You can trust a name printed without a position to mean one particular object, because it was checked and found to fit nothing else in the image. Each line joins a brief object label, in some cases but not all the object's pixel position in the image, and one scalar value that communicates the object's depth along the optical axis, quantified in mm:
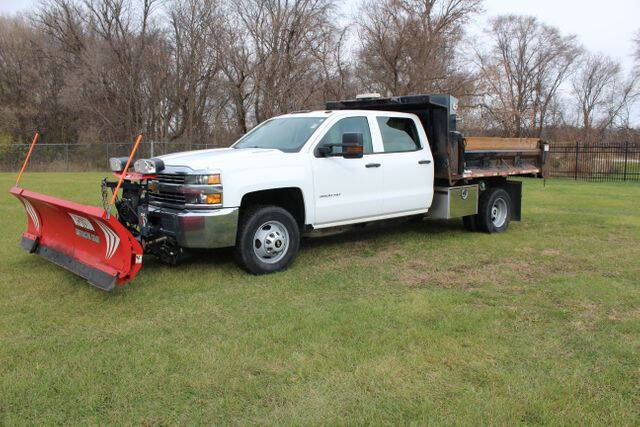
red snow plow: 4977
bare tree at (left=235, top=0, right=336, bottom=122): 30750
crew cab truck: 5766
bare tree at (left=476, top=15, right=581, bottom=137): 51938
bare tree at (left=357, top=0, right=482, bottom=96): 28141
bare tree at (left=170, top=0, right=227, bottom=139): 33031
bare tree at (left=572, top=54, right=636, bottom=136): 52688
